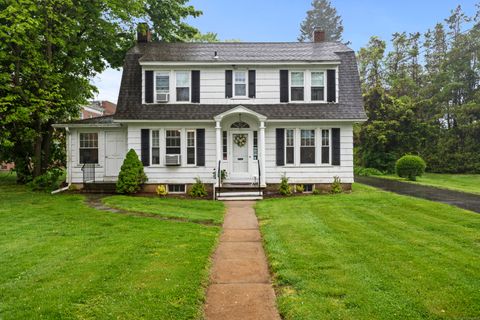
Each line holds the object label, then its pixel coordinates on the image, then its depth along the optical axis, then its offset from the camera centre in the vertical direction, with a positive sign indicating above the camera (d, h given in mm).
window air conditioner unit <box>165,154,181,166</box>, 14961 -58
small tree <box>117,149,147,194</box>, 14289 -707
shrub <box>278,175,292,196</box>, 14508 -1290
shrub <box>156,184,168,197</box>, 14750 -1417
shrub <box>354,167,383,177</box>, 26283 -1167
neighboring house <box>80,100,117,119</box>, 44716 +6834
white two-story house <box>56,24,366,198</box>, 15062 +1501
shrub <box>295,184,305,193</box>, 14992 -1336
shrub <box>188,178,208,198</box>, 14422 -1387
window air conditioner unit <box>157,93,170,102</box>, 15539 +2715
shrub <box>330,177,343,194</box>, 14797 -1248
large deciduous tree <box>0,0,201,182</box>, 13867 +5073
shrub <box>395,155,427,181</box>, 20227 -586
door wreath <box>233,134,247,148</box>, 15359 +769
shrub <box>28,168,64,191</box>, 16389 -1168
